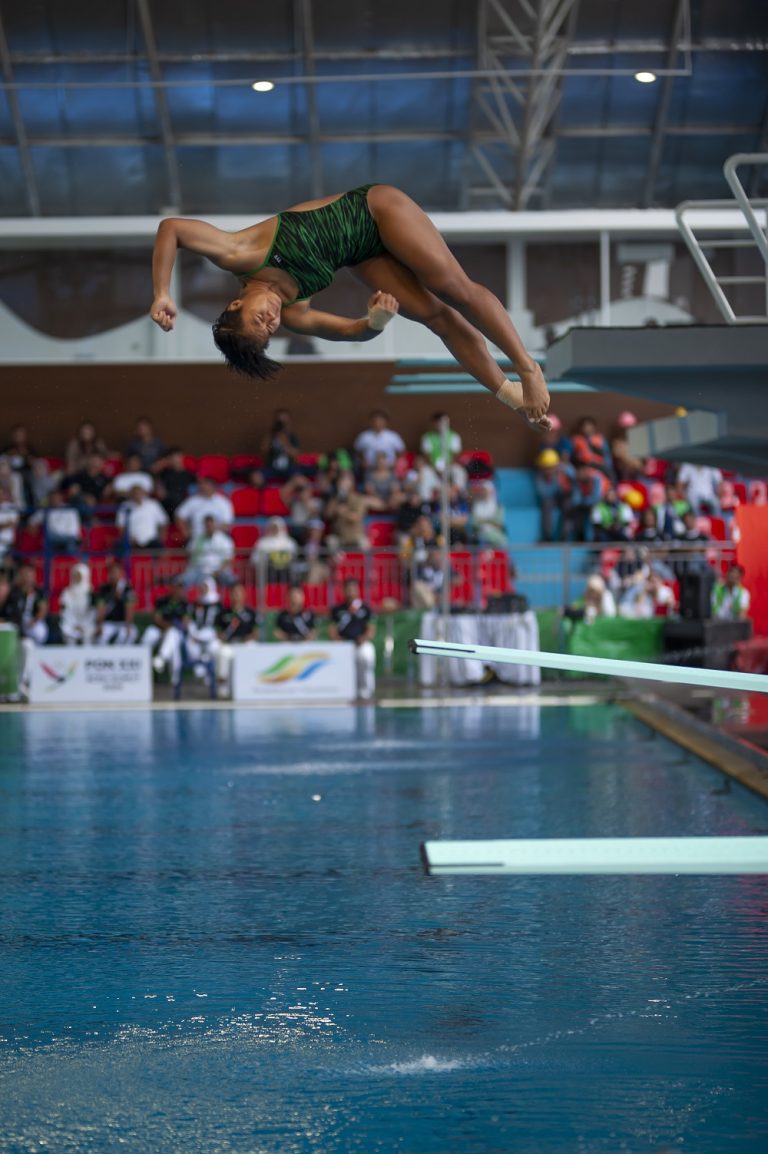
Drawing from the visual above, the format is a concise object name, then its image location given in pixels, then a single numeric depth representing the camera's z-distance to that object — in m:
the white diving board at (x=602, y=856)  6.88
